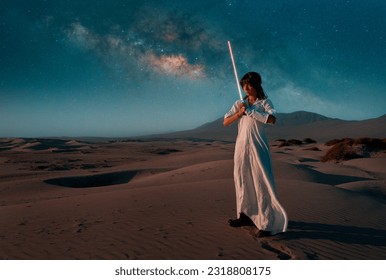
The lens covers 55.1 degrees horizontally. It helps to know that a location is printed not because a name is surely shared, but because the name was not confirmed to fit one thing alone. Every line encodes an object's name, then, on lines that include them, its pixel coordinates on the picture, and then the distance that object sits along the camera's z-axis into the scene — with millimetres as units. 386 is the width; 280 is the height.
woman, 4965
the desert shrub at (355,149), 22750
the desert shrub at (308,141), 45119
